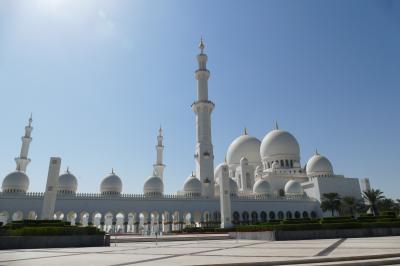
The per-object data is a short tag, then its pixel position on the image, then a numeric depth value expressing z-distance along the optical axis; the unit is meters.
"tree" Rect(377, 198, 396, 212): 44.47
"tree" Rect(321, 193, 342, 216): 47.28
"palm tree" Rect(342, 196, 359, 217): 46.94
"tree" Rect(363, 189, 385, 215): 43.81
